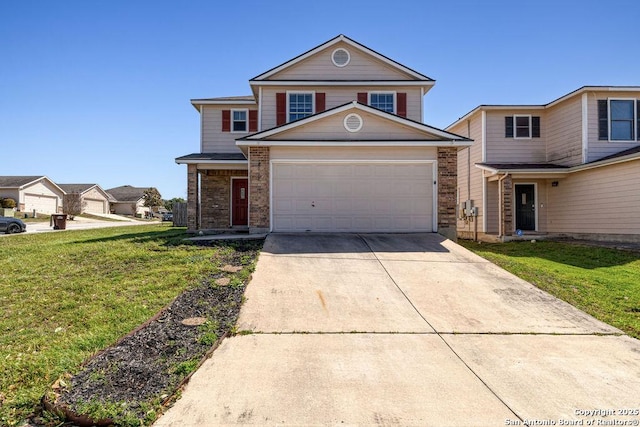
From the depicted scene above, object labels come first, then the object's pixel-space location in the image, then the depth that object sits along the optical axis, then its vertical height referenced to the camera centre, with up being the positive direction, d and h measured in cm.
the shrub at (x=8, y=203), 3797 +142
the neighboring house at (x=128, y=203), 6053 +235
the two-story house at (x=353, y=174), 1228 +144
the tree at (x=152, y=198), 6400 +337
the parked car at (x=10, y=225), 2127 -40
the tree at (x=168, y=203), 8059 +326
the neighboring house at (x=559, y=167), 1445 +212
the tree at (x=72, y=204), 4657 +167
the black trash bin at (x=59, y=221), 2305 -18
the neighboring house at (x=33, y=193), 4009 +272
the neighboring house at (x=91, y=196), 4991 +291
